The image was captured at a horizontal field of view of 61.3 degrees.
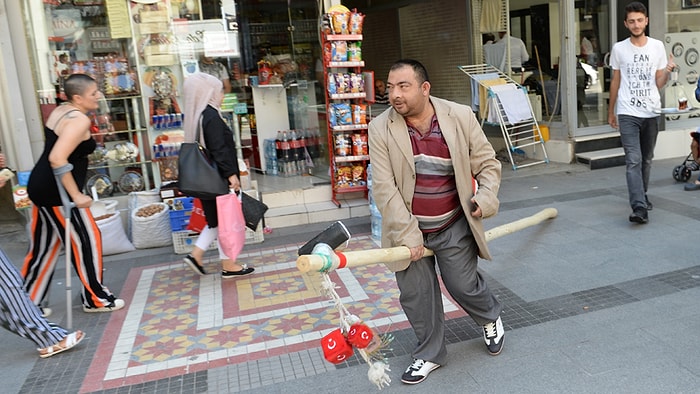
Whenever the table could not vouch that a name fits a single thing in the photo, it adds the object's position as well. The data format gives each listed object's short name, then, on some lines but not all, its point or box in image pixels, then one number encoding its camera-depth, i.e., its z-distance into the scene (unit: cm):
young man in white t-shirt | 538
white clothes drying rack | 840
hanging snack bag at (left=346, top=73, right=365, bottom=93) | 621
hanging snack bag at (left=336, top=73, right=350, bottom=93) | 616
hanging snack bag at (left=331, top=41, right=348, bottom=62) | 610
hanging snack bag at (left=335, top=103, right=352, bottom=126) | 623
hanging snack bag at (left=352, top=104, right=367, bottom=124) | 630
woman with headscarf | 455
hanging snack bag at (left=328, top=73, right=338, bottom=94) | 616
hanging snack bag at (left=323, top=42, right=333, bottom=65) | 611
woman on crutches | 384
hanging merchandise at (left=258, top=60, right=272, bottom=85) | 788
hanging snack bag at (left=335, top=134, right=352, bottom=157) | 633
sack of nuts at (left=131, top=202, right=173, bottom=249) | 584
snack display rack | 613
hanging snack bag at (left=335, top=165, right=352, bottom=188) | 646
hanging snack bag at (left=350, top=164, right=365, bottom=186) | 647
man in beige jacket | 296
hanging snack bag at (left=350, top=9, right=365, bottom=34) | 609
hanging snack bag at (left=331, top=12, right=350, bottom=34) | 603
